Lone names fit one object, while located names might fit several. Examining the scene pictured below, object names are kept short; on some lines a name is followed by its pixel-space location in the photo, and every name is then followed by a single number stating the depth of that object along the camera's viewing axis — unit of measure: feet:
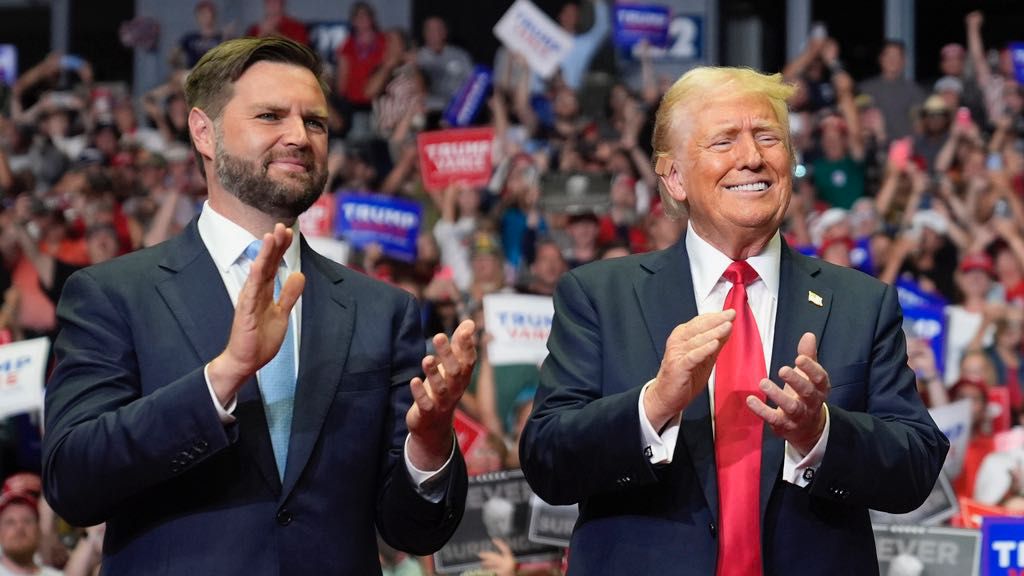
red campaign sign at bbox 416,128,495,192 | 30.83
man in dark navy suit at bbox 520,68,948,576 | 8.23
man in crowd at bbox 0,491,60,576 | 20.27
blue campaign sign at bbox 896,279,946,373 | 25.48
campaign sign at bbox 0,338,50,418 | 20.70
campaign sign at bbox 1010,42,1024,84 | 36.11
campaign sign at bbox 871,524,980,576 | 15.79
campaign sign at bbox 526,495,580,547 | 17.98
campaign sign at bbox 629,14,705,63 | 48.11
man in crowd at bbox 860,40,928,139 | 36.14
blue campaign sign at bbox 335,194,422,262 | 28.55
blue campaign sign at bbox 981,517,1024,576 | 15.23
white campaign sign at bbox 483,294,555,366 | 23.48
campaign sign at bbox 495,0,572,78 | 35.14
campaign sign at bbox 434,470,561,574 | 17.95
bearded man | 8.18
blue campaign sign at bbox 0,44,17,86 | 43.09
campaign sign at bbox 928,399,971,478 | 21.57
